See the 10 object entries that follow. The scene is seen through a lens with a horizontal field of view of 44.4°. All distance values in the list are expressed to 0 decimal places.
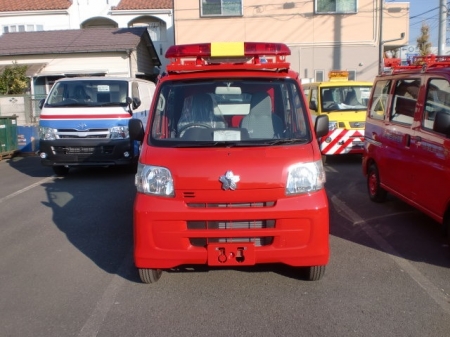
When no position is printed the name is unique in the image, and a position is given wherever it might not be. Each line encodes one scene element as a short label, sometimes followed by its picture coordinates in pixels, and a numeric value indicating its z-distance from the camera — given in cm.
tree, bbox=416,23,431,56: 4442
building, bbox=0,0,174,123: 2636
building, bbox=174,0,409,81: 2630
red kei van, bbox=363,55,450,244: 620
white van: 1168
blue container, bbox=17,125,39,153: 1738
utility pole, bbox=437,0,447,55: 1744
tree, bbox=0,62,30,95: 2586
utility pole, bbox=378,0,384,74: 2506
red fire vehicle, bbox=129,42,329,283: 489
